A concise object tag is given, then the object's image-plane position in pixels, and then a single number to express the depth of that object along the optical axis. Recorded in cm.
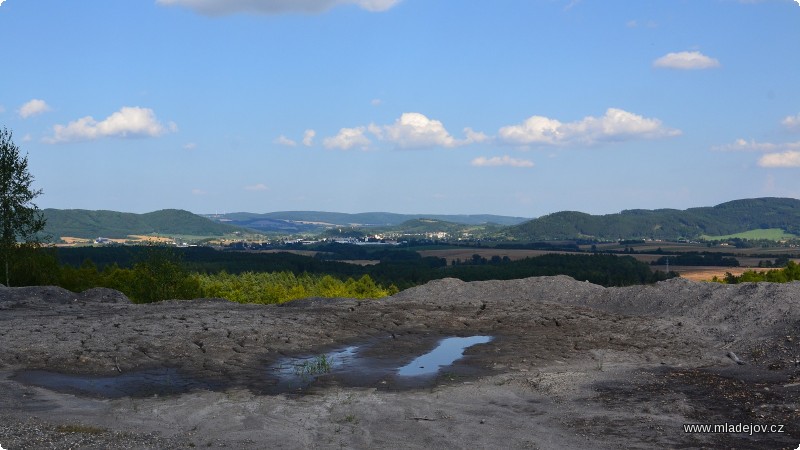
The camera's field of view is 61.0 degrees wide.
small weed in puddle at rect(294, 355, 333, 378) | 2080
